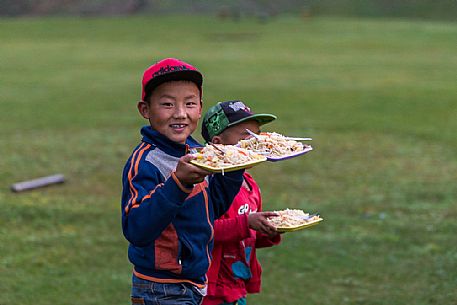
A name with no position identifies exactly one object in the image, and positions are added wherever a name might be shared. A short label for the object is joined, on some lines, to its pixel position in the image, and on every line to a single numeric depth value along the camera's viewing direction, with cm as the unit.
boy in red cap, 770
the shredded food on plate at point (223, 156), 697
